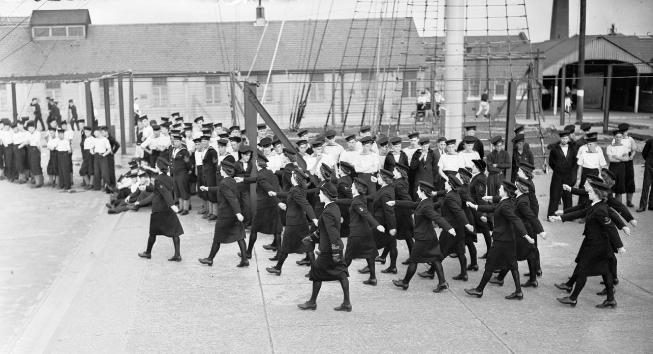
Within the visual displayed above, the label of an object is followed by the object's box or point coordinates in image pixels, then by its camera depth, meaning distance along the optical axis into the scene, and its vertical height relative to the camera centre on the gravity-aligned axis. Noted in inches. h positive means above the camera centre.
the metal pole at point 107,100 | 774.2 -16.7
